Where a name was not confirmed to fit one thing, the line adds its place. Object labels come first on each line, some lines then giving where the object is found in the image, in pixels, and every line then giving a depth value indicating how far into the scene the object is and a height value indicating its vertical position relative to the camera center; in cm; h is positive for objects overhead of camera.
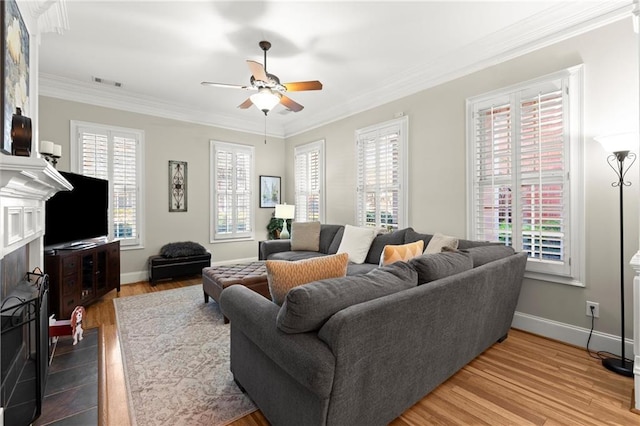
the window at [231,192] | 555 +43
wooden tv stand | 307 -70
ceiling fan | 300 +131
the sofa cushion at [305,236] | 469 -36
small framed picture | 616 +48
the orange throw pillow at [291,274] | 159 -33
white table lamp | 552 +2
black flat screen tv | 307 +1
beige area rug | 179 -117
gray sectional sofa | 126 -61
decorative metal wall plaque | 509 +48
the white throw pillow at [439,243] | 301 -30
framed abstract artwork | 164 +92
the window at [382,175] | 407 +57
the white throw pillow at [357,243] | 385 -39
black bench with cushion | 454 -75
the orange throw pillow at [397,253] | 265 -36
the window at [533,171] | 263 +41
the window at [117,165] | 432 +73
